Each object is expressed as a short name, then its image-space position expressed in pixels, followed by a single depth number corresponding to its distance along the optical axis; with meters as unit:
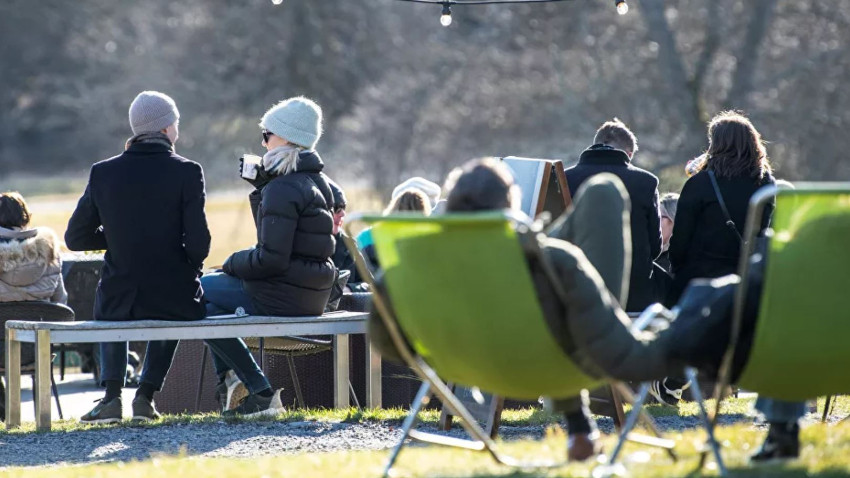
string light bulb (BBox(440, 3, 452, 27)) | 24.71
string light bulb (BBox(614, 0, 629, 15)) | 22.65
